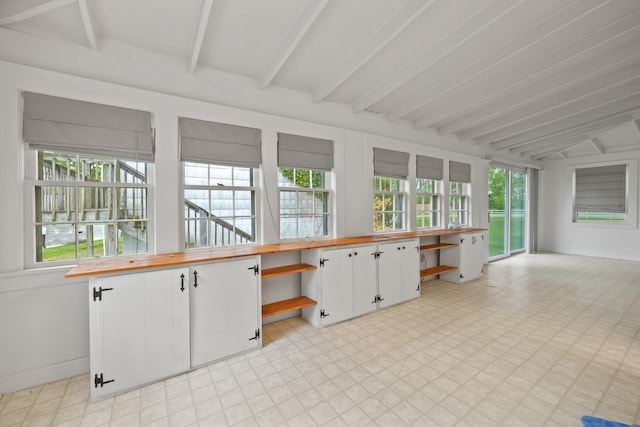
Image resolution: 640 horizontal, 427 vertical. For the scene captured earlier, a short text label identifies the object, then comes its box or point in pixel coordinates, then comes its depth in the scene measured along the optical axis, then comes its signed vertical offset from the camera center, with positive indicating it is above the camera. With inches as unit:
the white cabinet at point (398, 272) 149.6 -36.4
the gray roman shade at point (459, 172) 225.3 +33.6
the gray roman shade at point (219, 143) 114.3 +30.8
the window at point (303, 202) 144.4 +4.7
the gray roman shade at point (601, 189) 274.8 +22.7
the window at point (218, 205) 120.0 +2.7
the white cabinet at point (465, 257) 199.6 -36.6
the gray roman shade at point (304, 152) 138.9 +32.0
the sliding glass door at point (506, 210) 283.3 +0.0
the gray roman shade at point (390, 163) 176.9 +32.7
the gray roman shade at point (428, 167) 202.2 +33.9
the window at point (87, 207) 95.2 +1.5
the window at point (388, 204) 184.4 +4.5
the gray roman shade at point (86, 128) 89.7 +30.2
